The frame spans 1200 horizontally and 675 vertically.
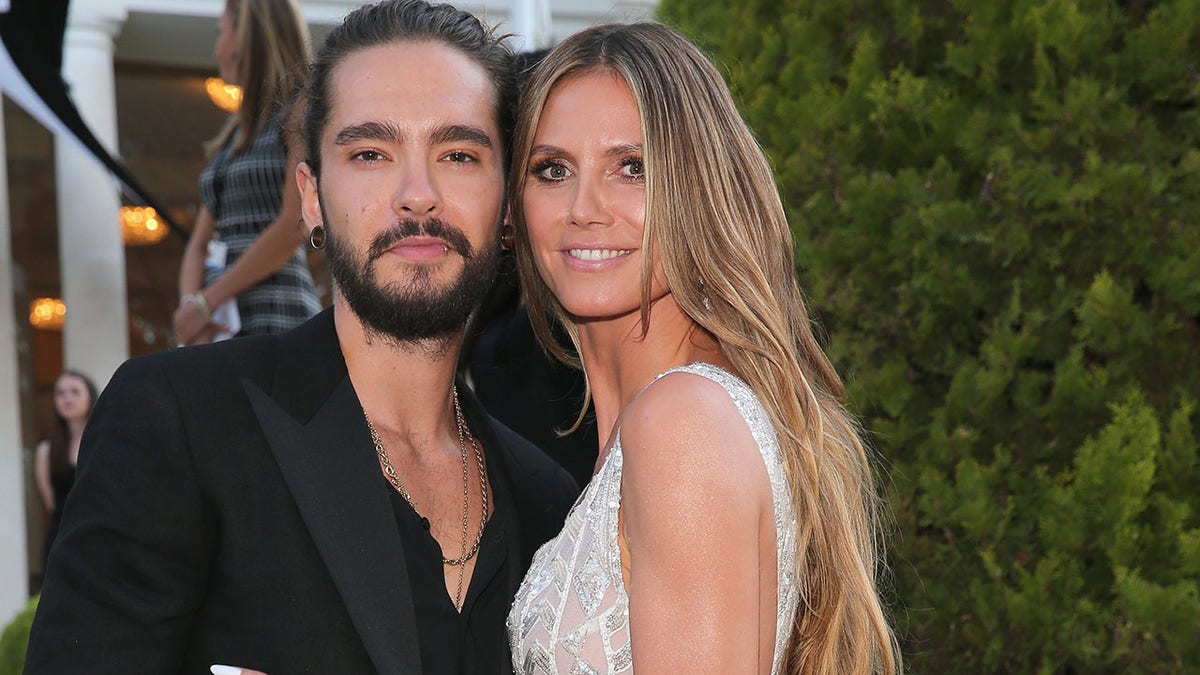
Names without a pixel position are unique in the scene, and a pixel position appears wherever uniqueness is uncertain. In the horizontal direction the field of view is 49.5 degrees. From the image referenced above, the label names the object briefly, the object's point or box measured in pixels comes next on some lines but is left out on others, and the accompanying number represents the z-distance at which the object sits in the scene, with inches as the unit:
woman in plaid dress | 157.2
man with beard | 77.5
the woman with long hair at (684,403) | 77.1
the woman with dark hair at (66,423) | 301.7
